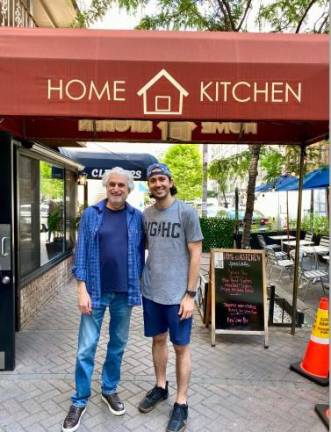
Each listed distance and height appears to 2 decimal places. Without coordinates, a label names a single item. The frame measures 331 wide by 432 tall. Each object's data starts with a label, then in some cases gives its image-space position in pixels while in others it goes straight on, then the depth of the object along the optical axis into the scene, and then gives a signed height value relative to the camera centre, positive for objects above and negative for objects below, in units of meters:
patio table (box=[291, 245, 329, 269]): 7.91 -0.86
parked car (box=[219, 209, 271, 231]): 15.10 -0.43
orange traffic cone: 3.70 -1.41
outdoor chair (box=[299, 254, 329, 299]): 6.54 -1.21
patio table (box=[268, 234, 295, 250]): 10.73 -0.83
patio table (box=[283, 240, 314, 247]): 9.38 -0.84
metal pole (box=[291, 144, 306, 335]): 4.67 -0.58
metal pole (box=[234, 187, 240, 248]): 10.69 +0.25
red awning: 2.91 +0.99
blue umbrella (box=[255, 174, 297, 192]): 9.77 +0.66
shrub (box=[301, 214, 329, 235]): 11.52 -0.54
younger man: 2.87 -0.43
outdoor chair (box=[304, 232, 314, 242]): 10.15 -0.76
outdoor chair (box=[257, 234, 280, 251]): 9.19 -0.84
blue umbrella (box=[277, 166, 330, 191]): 8.05 +0.63
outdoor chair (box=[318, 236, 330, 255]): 8.59 -0.77
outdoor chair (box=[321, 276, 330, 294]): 7.16 -1.48
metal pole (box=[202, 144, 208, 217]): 14.22 +0.88
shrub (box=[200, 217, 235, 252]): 12.86 -0.81
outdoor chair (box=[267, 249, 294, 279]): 7.74 -1.11
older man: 2.91 -0.44
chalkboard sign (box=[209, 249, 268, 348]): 4.47 -0.98
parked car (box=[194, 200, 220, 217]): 23.62 -0.14
